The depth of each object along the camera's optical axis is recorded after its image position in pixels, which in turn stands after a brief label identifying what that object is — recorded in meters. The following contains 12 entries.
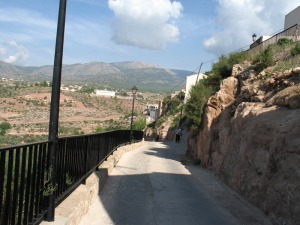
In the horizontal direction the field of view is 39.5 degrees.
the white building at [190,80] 70.62
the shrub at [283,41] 22.30
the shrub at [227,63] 24.66
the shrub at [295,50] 17.87
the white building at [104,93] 152.43
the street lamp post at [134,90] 29.89
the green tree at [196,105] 22.66
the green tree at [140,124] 94.62
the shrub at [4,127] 64.19
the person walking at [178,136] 41.97
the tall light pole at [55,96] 5.59
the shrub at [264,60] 18.28
